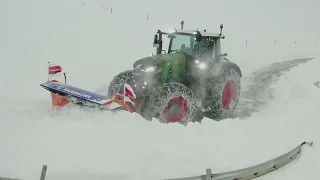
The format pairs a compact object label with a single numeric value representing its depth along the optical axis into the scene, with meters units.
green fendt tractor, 8.18
